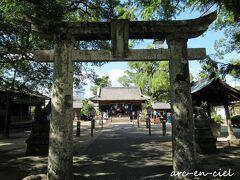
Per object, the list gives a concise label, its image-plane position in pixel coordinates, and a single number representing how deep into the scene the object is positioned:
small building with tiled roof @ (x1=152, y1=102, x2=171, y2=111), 31.25
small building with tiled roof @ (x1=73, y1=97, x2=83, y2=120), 35.43
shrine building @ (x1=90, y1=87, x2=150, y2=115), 31.00
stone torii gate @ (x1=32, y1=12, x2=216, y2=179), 4.88
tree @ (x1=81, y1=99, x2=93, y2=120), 33.51
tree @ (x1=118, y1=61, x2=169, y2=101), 29.55
